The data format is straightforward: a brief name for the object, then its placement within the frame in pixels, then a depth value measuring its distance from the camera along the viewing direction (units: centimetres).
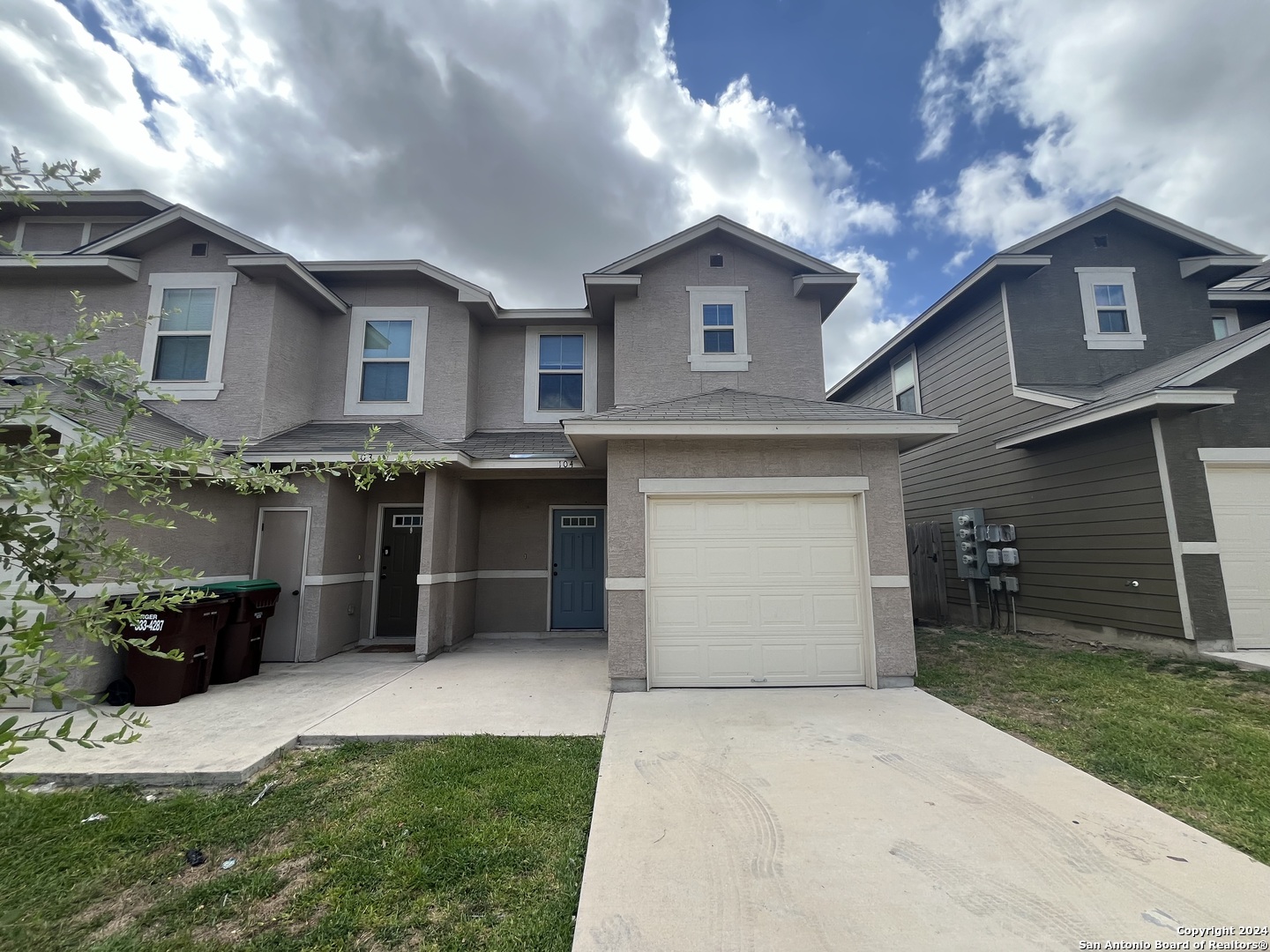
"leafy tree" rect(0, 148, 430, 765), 163
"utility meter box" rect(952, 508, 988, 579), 932
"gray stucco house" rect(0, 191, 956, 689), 586
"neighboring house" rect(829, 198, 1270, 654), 667
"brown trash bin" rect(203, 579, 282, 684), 628
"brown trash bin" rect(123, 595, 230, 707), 538
